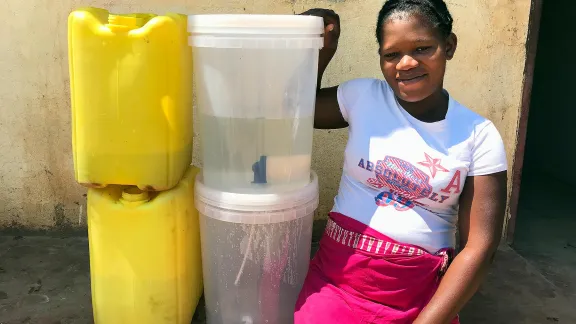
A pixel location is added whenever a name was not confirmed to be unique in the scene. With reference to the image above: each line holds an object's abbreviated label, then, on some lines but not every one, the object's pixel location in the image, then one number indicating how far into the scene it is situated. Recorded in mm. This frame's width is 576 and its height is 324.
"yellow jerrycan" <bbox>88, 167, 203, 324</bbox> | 1560
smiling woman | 1380
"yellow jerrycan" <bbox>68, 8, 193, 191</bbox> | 1405
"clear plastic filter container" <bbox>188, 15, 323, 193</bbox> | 1420
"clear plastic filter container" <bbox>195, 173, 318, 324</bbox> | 1524
